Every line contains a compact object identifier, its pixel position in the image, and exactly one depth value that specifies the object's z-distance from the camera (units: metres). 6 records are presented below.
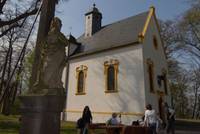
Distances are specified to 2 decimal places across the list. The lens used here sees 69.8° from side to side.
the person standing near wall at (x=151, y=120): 6.33
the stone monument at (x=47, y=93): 3.38
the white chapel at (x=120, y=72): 12.25
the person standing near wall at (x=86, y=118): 6.55
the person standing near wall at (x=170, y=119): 8.80
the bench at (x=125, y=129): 5.98
